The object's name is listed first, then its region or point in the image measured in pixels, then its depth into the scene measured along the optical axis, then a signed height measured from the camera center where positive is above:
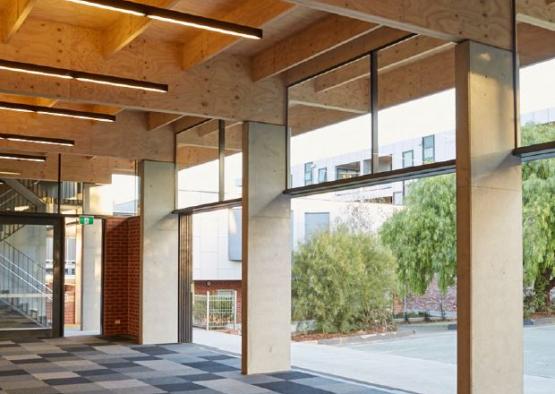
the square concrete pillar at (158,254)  12.74 -0.54
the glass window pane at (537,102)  6.34 +1.12
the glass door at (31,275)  13.27 -0.97
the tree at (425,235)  15.80 -0.23
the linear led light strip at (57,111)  9.36 +1.56
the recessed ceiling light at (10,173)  13.36 +0.97
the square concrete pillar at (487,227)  6.25 -0.02
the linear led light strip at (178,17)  6.07 +1.89
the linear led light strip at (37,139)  11.12 +1.37
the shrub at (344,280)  15.38 -1.21
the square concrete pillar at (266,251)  9.39 -0.36
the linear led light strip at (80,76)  7.54 +1.66
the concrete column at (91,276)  16.23 -1.20
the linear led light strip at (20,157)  12.80 +1.23
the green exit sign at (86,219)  13.59 +0.10
